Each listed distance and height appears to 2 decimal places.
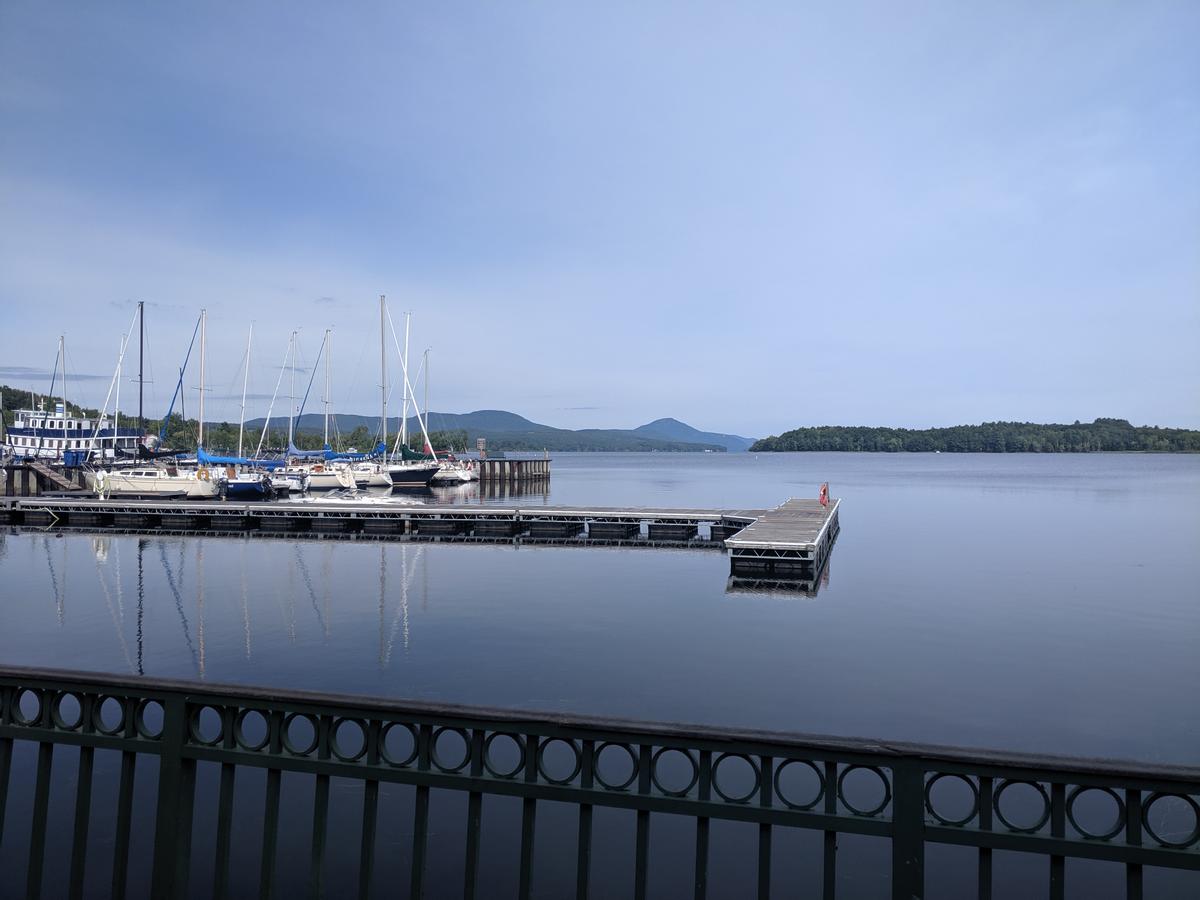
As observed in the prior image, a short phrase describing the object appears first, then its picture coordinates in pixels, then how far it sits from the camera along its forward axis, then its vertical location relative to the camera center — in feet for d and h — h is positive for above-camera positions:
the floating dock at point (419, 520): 112.98 -7.58
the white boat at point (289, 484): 183.21 -3.85
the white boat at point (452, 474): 239.36 -0.64
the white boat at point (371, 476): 205.77 -1.62
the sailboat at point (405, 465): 201.67 +1.54
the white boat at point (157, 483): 152.35 -3.86
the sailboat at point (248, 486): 160.44 -4.00
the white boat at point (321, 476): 191.21 -1.97
